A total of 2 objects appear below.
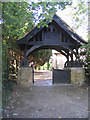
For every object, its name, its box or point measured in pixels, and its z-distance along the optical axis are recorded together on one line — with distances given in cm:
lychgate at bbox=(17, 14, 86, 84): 695
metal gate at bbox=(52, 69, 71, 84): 773
